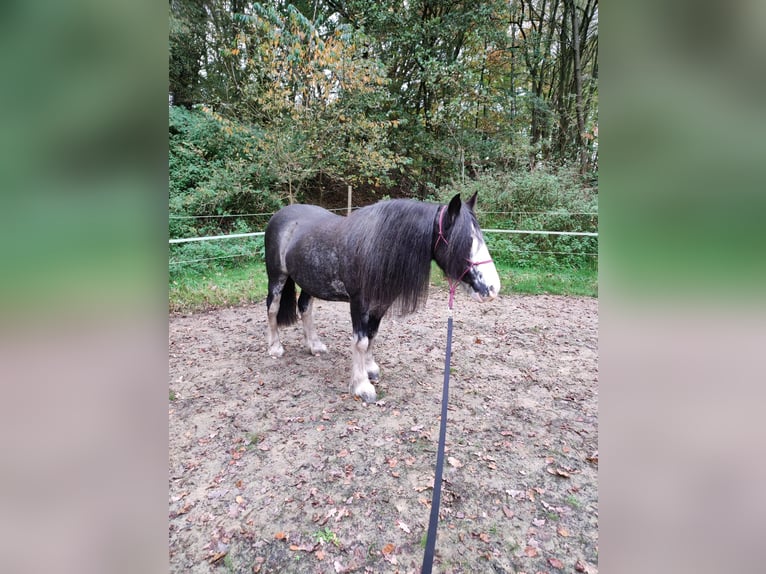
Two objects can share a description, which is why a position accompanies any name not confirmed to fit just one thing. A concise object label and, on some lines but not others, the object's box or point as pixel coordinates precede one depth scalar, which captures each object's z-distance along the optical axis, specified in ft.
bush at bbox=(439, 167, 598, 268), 21.93
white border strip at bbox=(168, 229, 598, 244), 17.52
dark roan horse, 7.43
